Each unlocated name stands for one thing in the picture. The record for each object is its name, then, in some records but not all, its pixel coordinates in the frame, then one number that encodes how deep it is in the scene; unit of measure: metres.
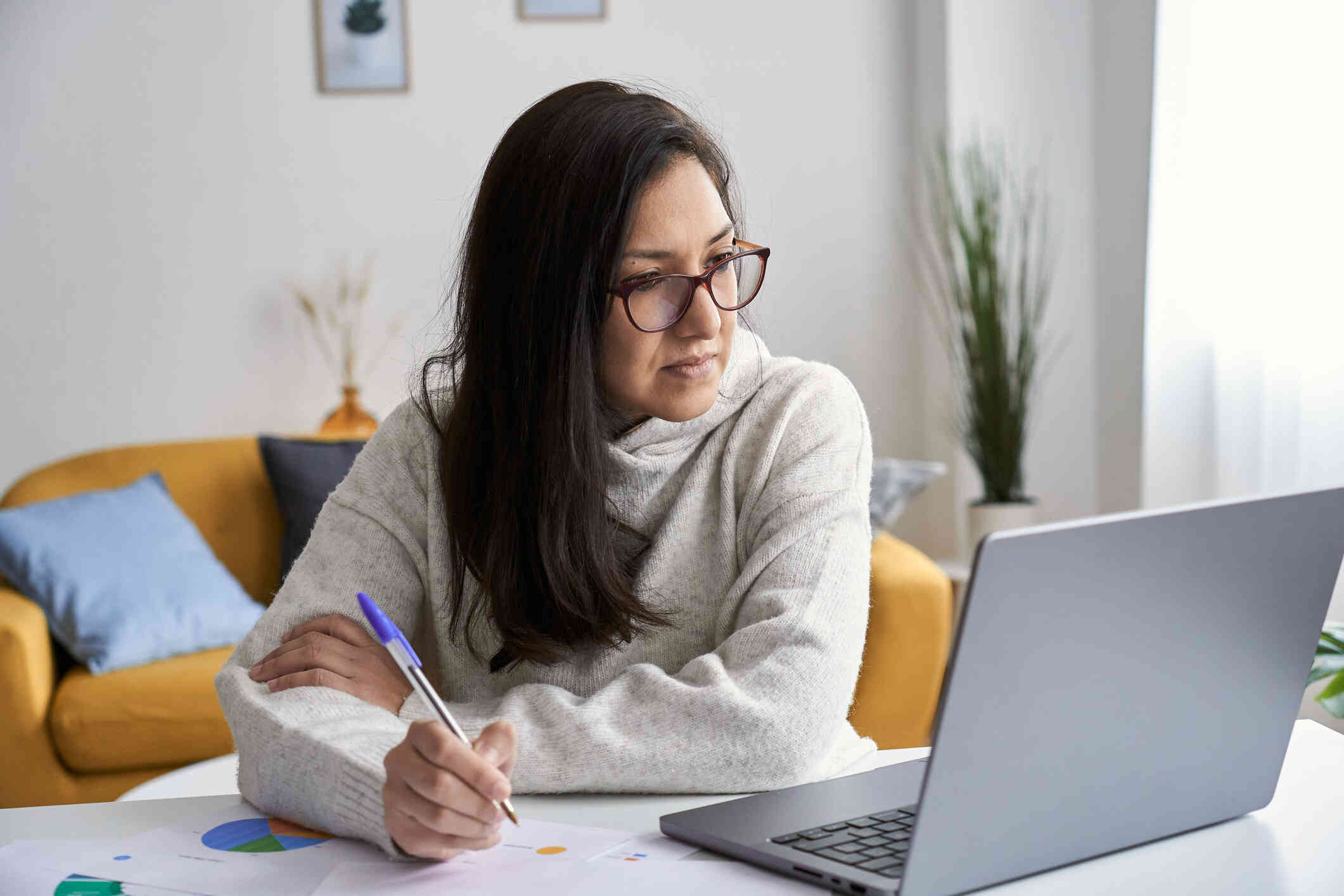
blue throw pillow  2.60
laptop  0.62
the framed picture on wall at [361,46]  3.57
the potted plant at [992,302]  3.29
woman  0.92
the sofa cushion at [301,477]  2.92
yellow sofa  2.37
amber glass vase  3.42
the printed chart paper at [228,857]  0.73
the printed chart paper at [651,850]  0.75
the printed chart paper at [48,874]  0.71
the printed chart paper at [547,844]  0.75
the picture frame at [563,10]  3.67
